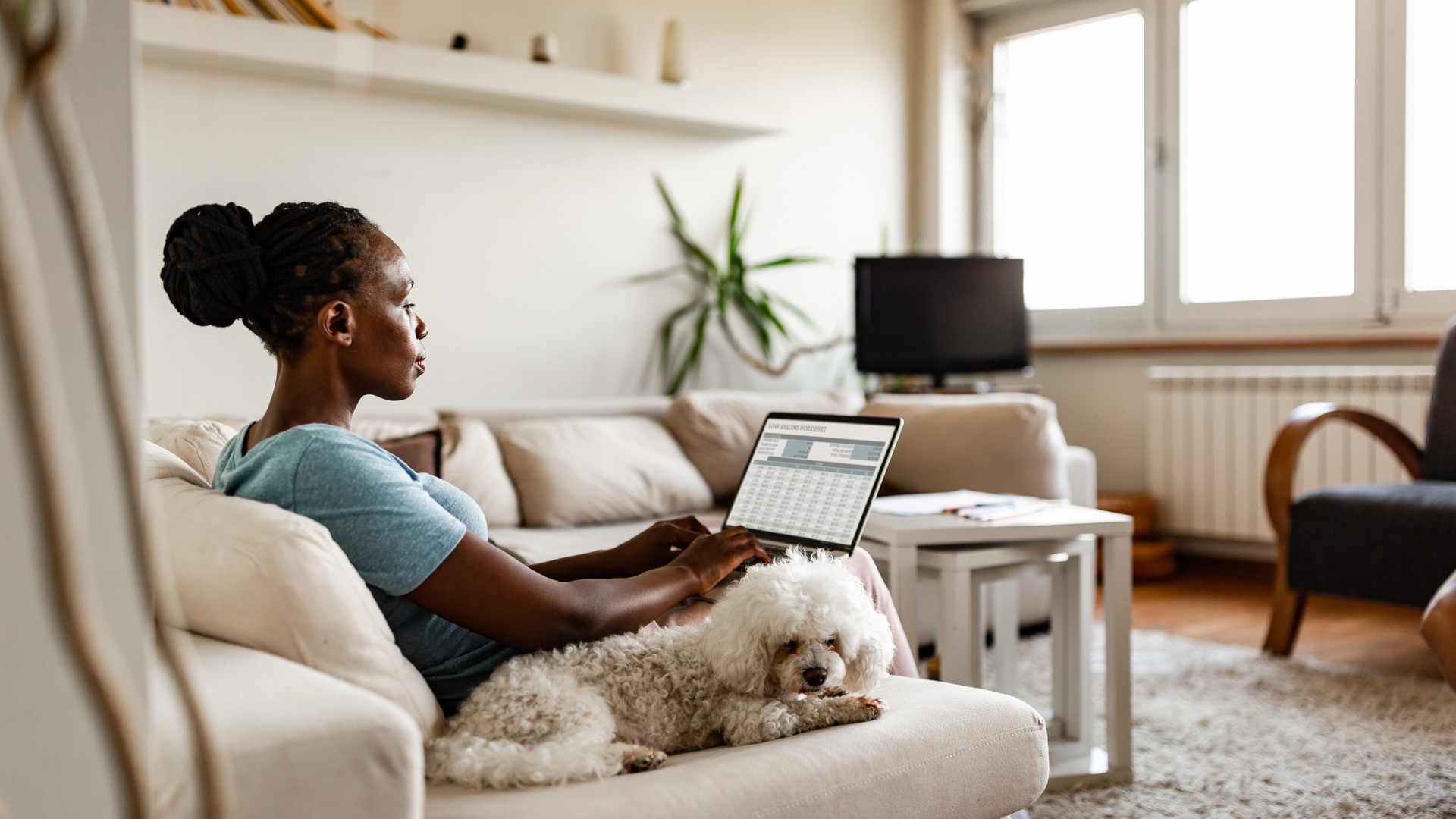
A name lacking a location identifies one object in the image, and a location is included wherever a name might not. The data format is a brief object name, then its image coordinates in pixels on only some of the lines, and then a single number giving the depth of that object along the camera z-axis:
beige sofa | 0.83
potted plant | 4.21
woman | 1.08
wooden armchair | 2.75
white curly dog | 1.09
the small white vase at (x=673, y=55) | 4.05
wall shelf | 2.57
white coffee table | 2.06
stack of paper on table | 2.18
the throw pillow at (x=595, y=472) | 2.98
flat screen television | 4.09
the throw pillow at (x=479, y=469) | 2.87
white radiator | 3.85
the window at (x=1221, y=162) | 3.92
